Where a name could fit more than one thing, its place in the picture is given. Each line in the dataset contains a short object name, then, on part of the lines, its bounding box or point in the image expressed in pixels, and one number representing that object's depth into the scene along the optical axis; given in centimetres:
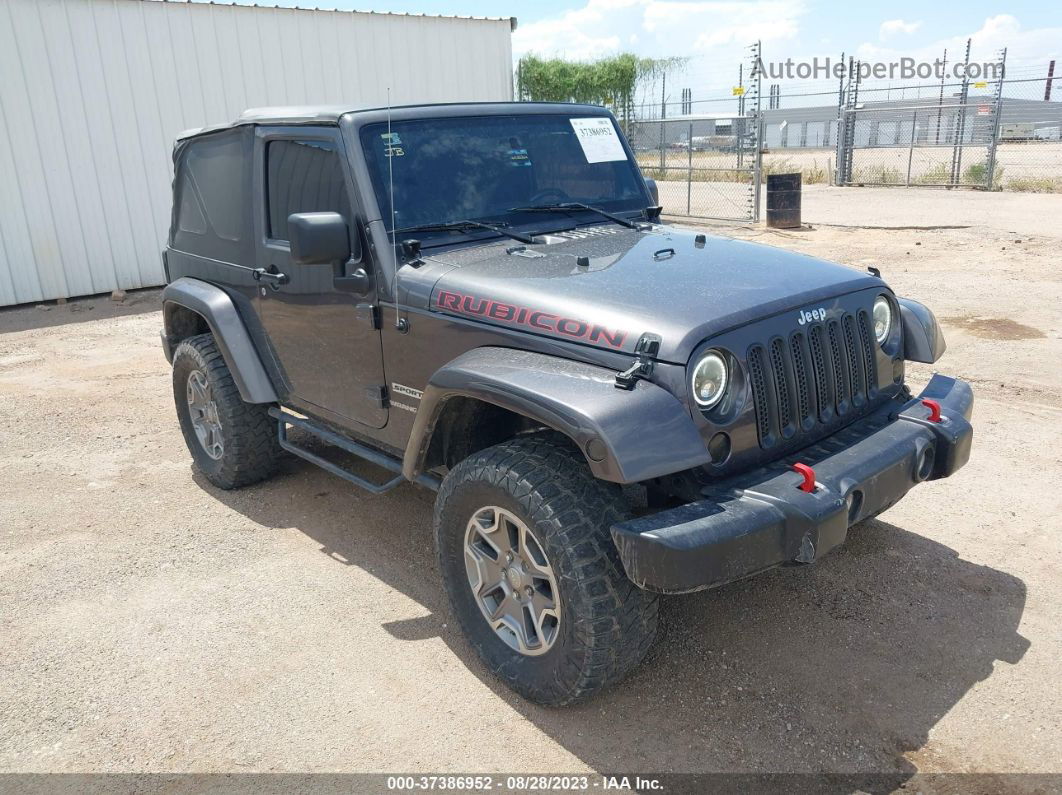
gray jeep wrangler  271
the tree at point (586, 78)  3562
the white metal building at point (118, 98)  1037
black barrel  1459
